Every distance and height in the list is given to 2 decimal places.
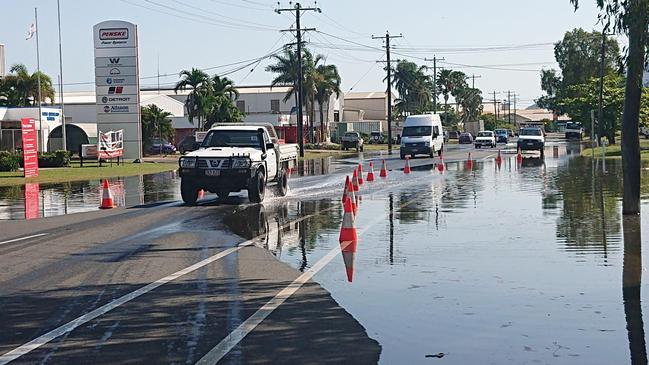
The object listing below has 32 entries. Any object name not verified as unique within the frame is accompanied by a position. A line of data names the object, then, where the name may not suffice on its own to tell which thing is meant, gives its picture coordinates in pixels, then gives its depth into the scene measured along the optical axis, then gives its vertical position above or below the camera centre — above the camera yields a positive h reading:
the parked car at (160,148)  74.94 +0.14
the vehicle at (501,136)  94.99 +0.68
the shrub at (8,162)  43.38 -0.41
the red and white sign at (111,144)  49.87 +0.38
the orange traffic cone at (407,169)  36.29 -0.94
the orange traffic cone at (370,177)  31.39 -1.05
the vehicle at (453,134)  138.00 +1.41
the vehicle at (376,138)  114.06 +0.88
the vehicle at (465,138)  108.88 +0.62
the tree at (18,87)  84.31 +5.92
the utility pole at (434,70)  122.86 +10.12
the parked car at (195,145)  24.83 +0.11
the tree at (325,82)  99.75 +6.80
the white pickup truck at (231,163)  22.17 -0.36
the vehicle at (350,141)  88.17 +0.47
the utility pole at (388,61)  84.44 +7.67
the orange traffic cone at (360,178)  29.59 -1.05
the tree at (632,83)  13.92 +0.96
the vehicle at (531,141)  57.22 +0.07
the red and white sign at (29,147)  39.03 +0.24
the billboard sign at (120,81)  56.47 +4.17
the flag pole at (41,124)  61.50 +1.87
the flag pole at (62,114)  58.20 +2.43
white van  53.44 +0.48
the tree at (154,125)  75.19 +2.06
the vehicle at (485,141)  80.88 +0.19
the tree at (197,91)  83.06 +5.11
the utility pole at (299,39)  63.28 +7.28
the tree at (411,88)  146.50 +8.79
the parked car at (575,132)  102.50 +1.01
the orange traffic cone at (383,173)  33.95 -1.00
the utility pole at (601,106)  62.56 +2.30
